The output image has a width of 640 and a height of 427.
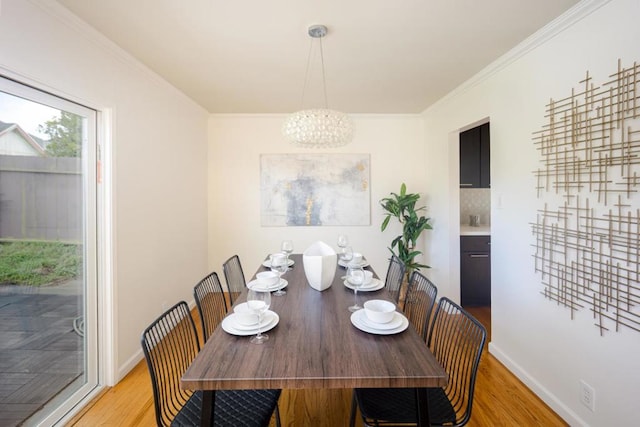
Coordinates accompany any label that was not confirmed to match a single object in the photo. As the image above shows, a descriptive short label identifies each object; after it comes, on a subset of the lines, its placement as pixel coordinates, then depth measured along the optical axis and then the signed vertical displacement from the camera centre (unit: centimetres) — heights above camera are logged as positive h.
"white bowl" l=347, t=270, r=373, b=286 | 191 -46
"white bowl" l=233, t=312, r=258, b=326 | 134 -52
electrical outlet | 160 -110
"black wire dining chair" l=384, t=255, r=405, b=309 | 209 -53
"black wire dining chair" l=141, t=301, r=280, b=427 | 116 -89
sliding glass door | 150 -25
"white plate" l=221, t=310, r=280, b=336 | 131 -56
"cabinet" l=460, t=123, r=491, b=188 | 346 +69
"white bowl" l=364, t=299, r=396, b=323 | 135 -51
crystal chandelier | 217 +69
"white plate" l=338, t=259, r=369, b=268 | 239 -45
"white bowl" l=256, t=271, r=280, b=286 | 183 -46
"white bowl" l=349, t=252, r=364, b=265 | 208 -37
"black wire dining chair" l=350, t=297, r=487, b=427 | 122 -90
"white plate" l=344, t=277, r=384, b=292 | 188 -51
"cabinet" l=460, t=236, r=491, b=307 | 332 -69
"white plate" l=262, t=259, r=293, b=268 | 242 -45
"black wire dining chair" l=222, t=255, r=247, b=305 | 215 -53
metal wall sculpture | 142 +7
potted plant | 351 -14
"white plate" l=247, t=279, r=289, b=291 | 181 -50
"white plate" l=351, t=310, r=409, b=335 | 131 -56
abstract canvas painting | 385 +35
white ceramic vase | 182 -38
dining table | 100 -59
